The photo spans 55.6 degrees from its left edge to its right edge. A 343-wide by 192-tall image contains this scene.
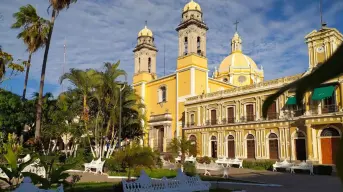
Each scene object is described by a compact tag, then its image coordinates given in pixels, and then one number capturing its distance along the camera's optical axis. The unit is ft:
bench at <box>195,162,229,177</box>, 55.07
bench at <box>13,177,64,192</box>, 17.65
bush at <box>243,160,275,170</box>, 72.38
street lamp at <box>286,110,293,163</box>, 77.87
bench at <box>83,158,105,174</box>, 55.67
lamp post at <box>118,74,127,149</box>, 76.88
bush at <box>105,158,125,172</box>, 55.77
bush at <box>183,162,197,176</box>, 43.77
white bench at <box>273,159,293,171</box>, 66.23
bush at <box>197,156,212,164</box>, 59.10
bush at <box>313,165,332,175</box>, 60.44
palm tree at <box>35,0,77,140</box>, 60.54
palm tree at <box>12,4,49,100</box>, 64.69
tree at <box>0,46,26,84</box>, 50.21
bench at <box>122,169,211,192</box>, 26.35
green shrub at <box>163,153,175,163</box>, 78.93
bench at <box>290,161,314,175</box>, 61.67
